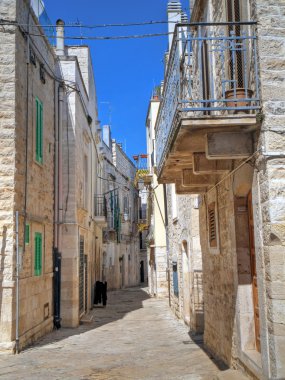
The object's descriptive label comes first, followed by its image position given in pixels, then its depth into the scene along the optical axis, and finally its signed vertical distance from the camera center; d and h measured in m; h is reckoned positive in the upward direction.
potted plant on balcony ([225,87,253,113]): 5.44 +1.99
